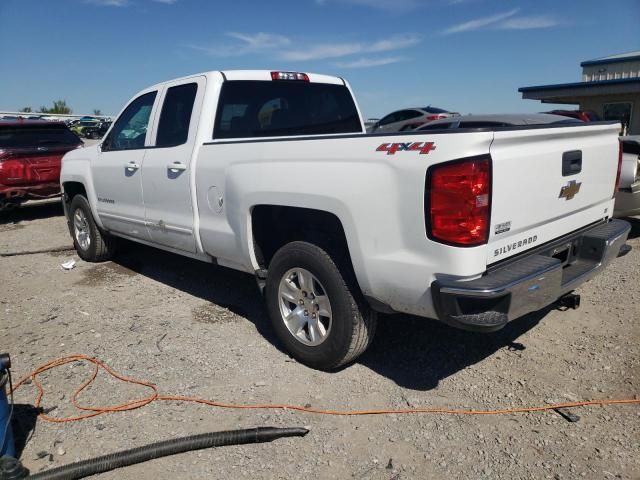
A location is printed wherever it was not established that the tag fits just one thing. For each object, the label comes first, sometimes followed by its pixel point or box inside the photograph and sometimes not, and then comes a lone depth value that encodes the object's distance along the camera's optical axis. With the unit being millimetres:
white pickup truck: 2607
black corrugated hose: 2506
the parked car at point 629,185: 6137
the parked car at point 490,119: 6590
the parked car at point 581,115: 10917
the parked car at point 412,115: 18462
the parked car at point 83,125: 37281
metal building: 16359
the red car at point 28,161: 8570
